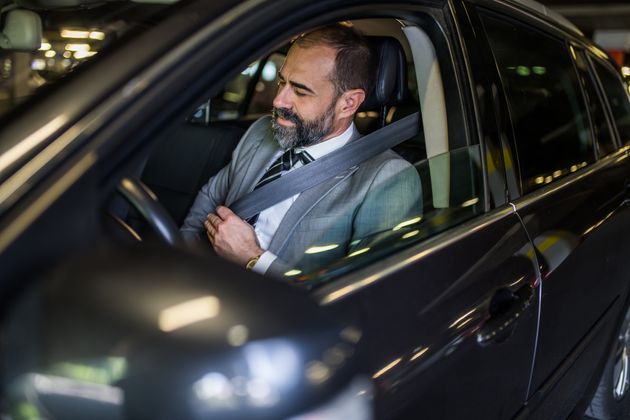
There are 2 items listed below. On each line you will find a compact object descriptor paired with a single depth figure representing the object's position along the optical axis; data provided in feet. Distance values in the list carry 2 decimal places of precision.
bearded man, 5.82
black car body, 2.44
